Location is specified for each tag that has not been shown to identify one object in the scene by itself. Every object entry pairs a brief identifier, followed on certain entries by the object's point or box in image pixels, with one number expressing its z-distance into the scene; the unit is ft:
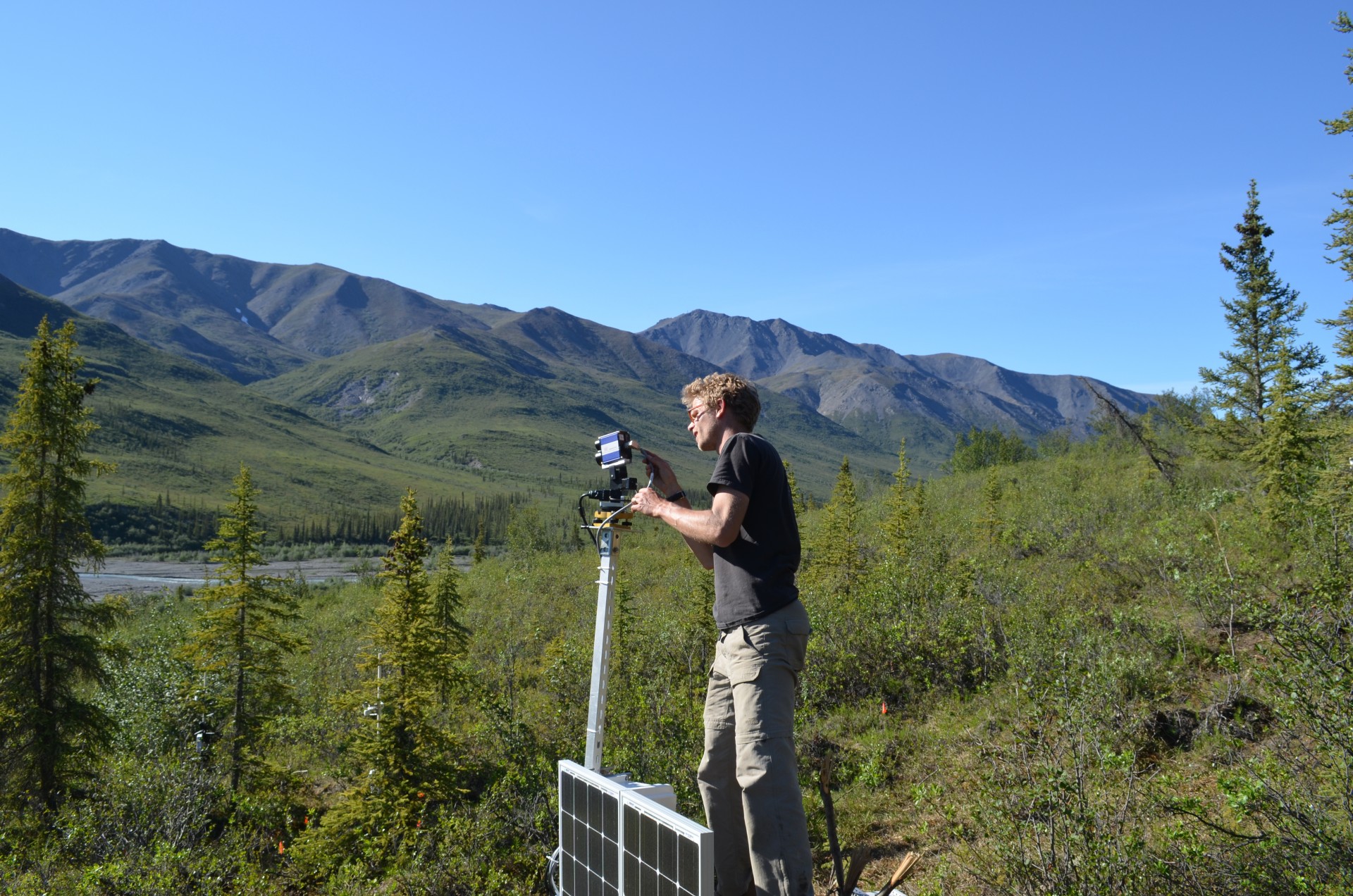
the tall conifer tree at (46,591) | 34.06
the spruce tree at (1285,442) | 41.37
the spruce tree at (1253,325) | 86.58
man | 10.48
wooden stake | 10.37
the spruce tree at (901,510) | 63.72
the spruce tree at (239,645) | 39.55
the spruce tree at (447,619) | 35.83
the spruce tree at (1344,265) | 39.19
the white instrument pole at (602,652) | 12.50
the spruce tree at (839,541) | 62.18
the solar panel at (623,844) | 10.15
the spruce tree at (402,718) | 30.71
